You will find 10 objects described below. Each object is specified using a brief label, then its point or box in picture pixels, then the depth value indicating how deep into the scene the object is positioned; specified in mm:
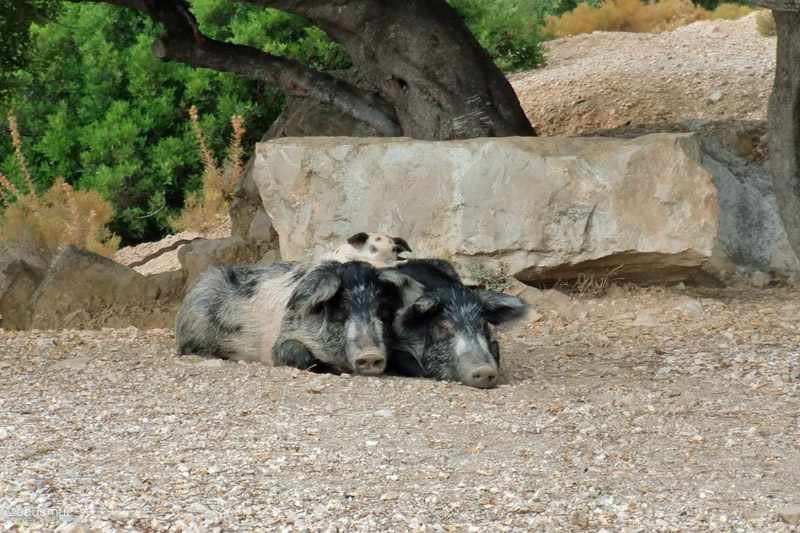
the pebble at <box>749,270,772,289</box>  18234
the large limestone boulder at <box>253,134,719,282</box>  16250
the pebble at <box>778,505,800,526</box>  7660
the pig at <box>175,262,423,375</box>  12172
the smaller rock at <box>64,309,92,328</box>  18922
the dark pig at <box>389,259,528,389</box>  11797
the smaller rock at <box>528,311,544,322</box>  15817
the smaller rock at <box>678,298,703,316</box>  15752
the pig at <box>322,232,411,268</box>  13930
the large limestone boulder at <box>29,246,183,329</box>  19094
